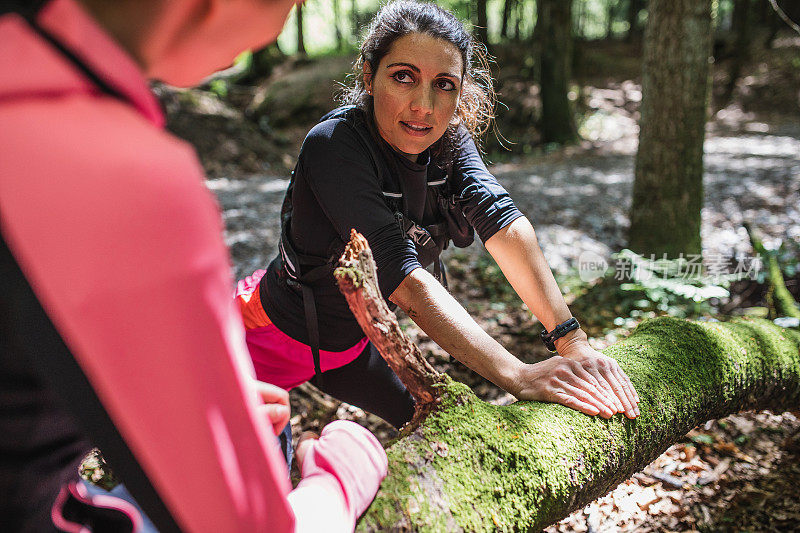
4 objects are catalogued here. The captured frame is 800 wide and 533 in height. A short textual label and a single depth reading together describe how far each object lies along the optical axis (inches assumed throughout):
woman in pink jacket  22.8
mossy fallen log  51.1
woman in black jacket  71.8
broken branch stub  50.1
